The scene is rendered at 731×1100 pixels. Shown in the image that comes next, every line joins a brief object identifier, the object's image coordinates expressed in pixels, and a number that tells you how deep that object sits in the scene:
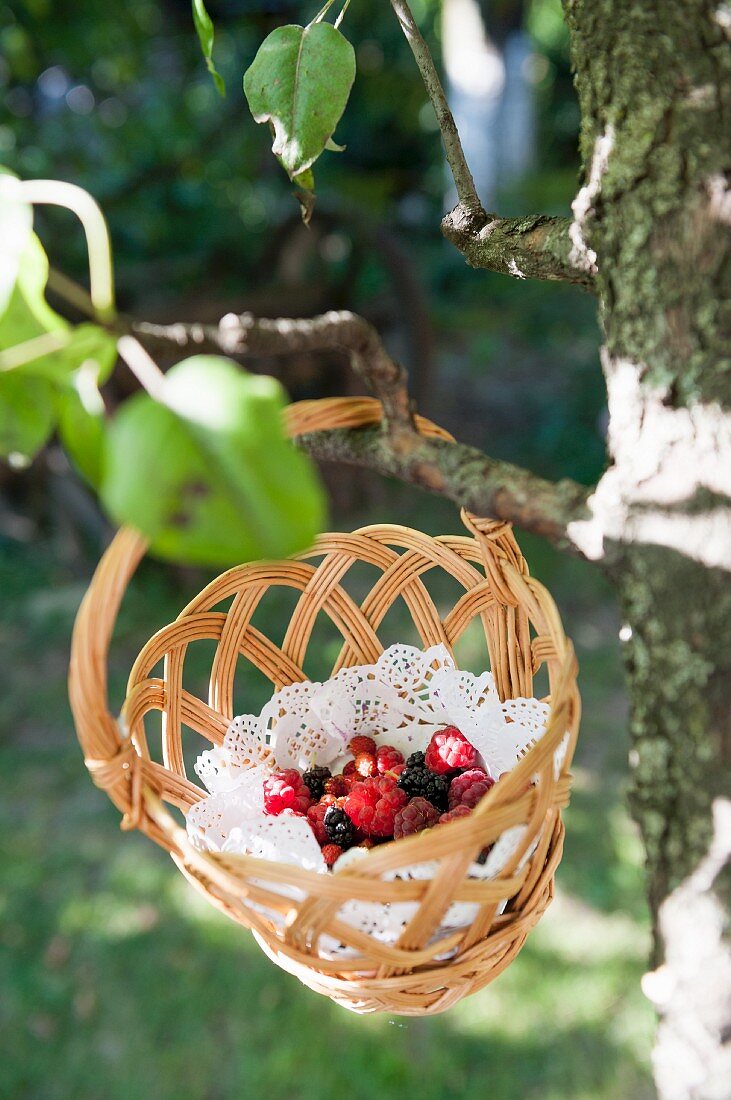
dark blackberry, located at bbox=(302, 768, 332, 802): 0.83
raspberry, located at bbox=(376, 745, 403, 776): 0.83
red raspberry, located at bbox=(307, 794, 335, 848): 0.75
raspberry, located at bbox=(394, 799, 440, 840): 0.72
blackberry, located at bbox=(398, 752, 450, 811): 0.77
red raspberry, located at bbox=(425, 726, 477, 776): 0.79
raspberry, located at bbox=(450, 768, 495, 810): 0.73
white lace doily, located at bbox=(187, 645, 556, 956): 0.71
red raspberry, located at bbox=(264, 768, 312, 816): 0.77
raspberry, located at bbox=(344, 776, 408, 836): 0.75
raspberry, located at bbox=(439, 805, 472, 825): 0.71
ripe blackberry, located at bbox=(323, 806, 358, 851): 0.74
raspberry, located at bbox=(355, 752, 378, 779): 0.84
